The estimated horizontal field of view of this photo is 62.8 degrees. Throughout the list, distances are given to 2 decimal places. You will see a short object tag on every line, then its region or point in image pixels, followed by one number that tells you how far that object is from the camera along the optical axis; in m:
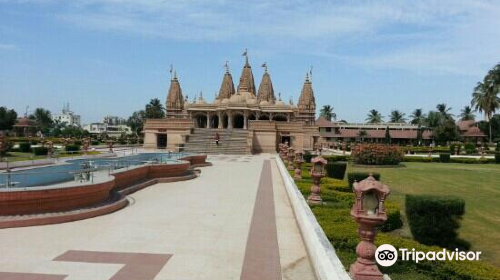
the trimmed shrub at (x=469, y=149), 46.16
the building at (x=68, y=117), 181.75
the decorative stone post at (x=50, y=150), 21.61
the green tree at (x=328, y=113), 104.25
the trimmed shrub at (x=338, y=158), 31.61
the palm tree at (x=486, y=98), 60.12
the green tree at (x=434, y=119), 73.55
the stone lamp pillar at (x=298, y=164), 15.34
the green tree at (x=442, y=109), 79.00
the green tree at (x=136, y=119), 106.37
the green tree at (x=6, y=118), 72.38
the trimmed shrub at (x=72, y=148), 31.35
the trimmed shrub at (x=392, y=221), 8.82
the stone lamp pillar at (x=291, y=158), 20.03
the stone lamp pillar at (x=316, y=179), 9.93
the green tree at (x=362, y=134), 73.08
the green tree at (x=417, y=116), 88.12
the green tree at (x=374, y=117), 100.86
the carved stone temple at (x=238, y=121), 40.97
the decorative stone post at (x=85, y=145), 27.45
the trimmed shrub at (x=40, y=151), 27.82
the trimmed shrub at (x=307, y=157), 27.88
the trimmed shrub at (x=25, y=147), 32.78
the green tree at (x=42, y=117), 110.11
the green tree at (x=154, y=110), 89.00
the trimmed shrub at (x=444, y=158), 33.59
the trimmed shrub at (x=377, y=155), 26.70
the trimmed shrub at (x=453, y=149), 45.79
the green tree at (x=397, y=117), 100.06
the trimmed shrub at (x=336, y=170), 18.42
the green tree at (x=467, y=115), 82.89
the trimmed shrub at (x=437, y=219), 7.66
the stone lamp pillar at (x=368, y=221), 4.59
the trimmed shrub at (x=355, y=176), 14.21
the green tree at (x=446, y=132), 60.16
